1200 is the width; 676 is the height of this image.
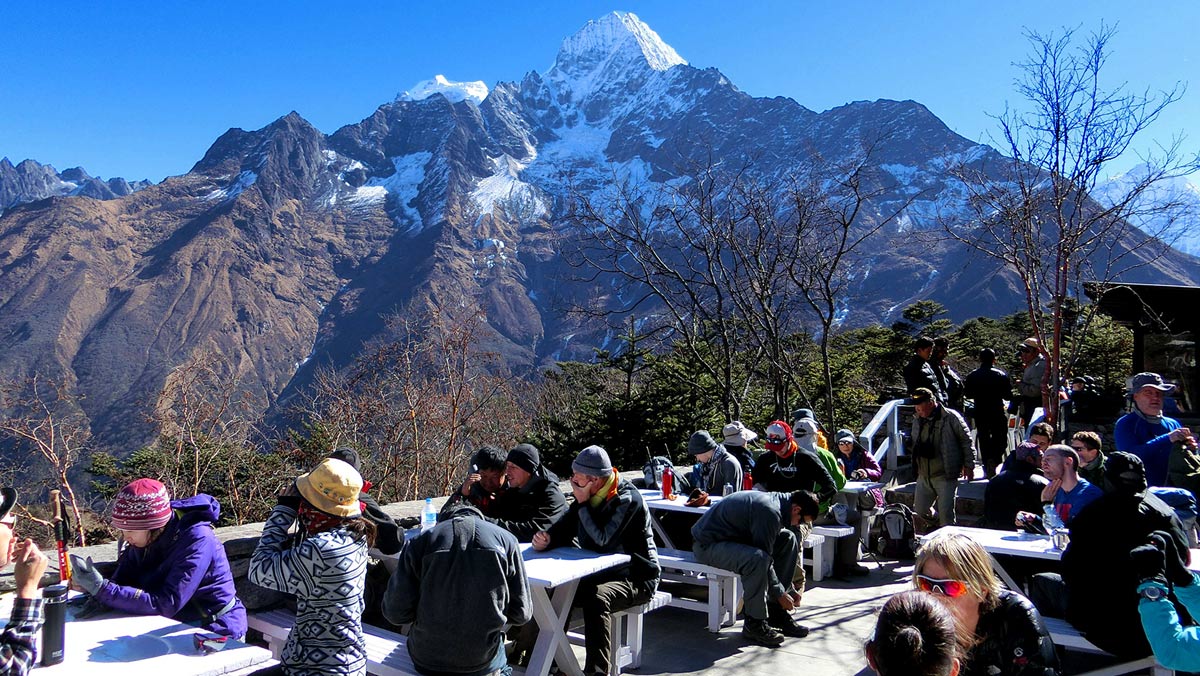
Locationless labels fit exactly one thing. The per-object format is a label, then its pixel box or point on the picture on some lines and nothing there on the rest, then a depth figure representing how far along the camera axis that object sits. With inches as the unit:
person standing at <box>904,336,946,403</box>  362.6
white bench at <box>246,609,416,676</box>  145.9
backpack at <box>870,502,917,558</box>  283.7
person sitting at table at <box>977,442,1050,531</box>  228.8
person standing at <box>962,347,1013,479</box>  364.2
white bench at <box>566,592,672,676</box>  186.7
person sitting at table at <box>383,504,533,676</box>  133.7
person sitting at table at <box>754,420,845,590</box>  243.9
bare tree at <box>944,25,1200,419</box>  362.6
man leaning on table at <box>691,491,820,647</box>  203.6
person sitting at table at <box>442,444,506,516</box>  202.4
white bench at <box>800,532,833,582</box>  266.1
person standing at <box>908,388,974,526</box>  291.6
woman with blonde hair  101.7
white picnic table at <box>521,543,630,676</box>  162.6
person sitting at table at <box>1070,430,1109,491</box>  213.6
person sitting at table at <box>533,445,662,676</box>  176.1
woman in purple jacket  129.8
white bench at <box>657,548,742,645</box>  213.2
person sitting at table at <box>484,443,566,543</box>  197.9
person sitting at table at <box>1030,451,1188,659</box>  134.6
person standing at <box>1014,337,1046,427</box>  415.8
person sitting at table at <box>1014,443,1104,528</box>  184.7
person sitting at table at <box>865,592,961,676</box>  76.1
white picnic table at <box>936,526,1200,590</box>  170.2
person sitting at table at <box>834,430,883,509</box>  321.7
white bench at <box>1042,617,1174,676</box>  138.5
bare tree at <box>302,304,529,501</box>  882.8
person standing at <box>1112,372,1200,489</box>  228.1
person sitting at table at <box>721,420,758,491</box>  286.7
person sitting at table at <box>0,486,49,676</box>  104.0
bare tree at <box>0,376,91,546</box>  581.3
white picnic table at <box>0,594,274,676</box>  111.4
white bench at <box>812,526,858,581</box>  259.5
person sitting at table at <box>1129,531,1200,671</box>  113.2
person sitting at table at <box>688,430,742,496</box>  272.7
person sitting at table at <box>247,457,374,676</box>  125.4
